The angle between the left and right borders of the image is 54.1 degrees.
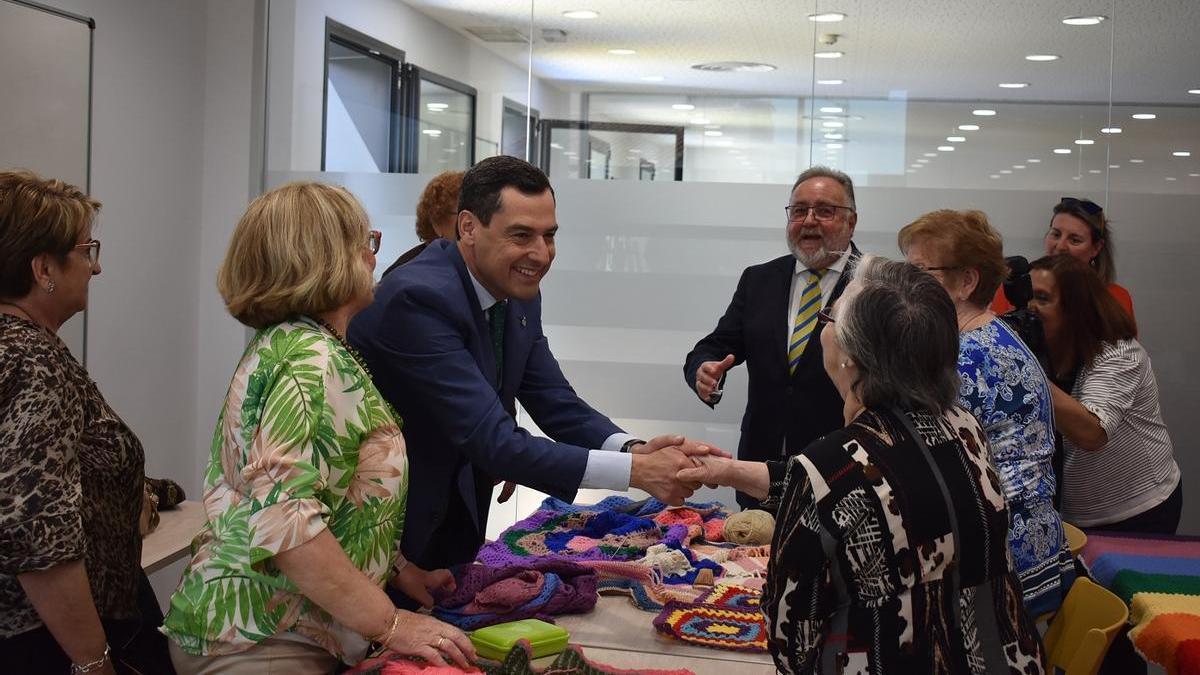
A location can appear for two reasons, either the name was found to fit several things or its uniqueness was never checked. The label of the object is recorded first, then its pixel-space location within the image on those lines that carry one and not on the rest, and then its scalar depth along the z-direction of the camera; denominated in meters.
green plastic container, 1.95
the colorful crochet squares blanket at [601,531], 2.62
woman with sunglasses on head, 4.33
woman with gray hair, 1.71
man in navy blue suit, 2.28
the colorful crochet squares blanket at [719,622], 2.09
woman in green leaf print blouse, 1.69
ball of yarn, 2.73
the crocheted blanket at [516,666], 1.77
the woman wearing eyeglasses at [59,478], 1.94
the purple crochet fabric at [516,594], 2.13
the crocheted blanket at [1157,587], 2.46
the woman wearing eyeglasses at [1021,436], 2.51
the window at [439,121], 5.10
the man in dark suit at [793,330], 3.52
